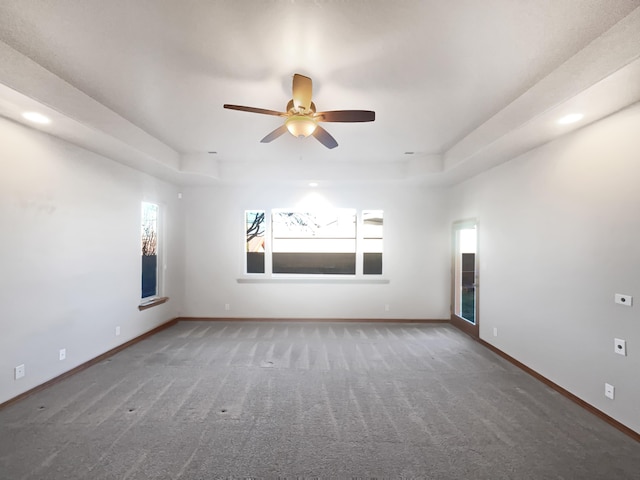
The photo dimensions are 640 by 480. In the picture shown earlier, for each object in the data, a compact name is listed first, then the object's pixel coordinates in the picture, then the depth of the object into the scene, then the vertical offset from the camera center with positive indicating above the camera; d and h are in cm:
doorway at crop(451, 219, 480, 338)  493 -38
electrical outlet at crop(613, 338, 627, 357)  222 -77
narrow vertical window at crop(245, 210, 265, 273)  550 +9
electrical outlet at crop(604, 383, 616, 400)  229 -117
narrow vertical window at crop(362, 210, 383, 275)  546 +13
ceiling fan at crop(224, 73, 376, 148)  218 +112
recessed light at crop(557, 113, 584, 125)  233 +115
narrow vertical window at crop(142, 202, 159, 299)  451 -10
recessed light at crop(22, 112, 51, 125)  238 +111
